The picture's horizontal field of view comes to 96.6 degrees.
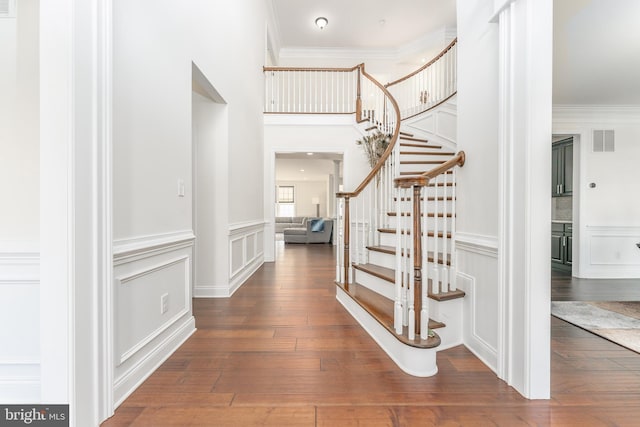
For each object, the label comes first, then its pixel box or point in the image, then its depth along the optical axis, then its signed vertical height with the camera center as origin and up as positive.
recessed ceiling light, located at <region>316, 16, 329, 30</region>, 5.96 +3.96
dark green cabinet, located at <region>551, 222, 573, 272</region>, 4.76 -0.65
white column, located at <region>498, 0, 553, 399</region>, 1.44 +0.08
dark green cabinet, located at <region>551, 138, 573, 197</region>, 4.80 +0.70
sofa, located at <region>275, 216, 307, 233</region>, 11.24 -0.50
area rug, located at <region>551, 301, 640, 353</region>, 2.20 -1.00
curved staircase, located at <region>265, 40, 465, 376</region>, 1.75 -0.20
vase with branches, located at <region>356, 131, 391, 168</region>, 5.00 +1.15
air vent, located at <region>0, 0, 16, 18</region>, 1.33 +0.94
